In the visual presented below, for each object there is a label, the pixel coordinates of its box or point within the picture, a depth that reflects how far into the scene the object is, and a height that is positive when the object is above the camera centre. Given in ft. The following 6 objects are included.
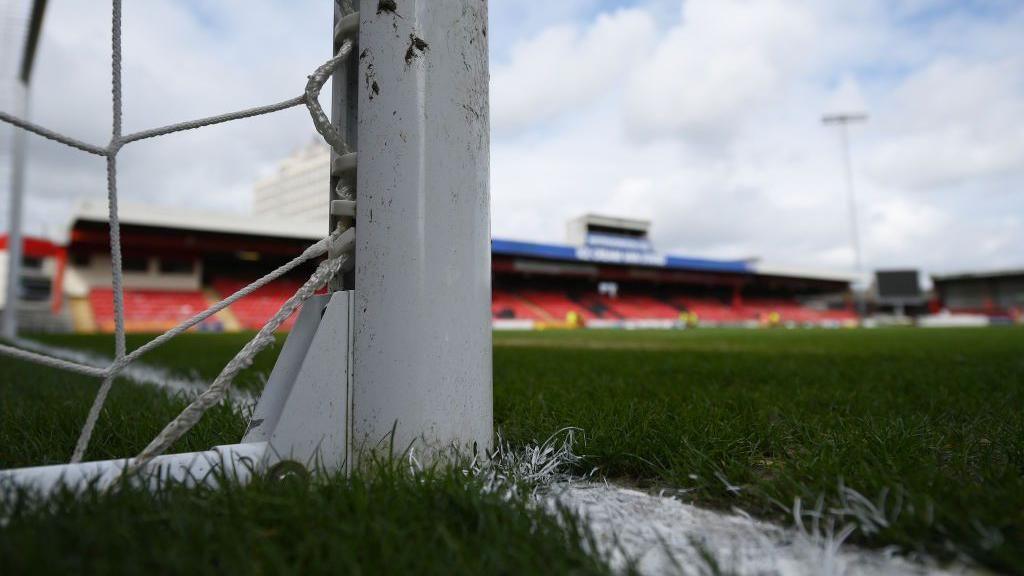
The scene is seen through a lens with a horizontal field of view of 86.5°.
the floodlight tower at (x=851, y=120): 102.23 +38.60
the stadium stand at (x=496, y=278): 57.06 +8.18
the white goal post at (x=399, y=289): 3.03 +0.25
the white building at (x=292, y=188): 192.85 +56.70
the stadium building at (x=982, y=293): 121.90 +6.51
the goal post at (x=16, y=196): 26.02 +7.09
